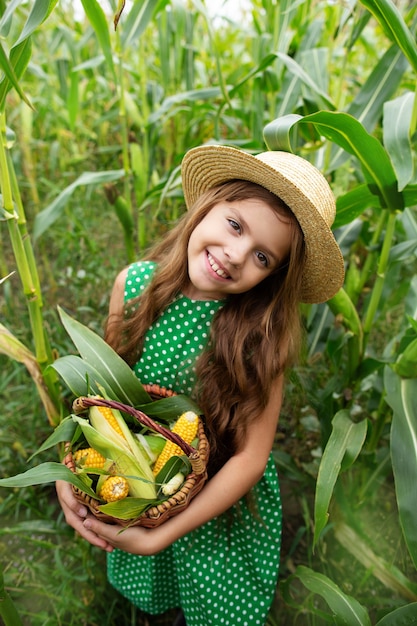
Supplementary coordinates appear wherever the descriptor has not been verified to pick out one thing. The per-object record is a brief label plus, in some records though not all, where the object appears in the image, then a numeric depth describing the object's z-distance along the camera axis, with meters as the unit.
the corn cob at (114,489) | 0.87
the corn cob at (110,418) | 0.93
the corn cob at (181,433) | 0.95
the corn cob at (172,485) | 0.92
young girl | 0.95
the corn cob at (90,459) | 0.92
